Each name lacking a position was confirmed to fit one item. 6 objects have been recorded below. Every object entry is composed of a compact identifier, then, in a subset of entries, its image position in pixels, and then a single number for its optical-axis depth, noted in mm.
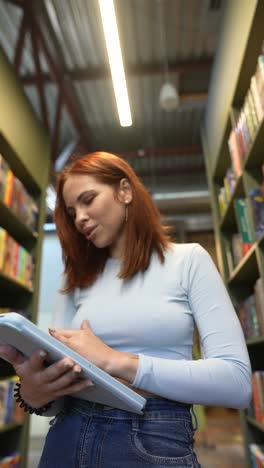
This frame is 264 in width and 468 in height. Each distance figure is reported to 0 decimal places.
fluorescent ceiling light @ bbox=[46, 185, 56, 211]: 5146
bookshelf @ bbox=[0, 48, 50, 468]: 2209
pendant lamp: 3637
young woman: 704
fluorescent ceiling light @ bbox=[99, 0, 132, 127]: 2034
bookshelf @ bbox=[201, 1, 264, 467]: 1793
